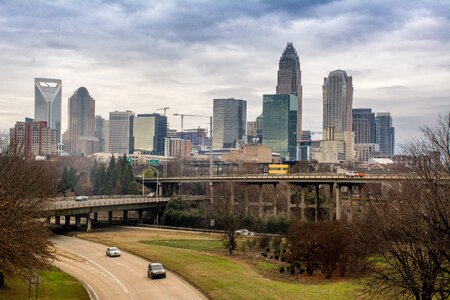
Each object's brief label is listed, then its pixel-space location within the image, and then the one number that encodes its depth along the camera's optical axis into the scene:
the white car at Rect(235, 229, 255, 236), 89.29
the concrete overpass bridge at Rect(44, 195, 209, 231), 96.56
